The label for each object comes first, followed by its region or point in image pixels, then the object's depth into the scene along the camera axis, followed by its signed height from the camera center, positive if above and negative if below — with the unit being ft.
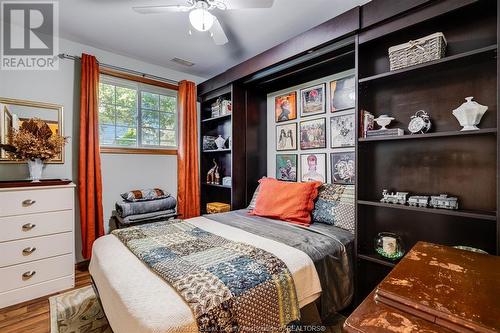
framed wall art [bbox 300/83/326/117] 8.20 +2.30
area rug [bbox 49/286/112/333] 5.57 -3.78
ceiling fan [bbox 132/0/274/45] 5.39 +3.66
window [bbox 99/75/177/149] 9.73 +2.23
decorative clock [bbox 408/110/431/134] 5.24 +0.92
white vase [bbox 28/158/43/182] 7.30 -0.08
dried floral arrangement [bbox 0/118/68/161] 7.02 +0.71
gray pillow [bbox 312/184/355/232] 6.42 -1.16
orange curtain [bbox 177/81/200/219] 10.93 +0.43
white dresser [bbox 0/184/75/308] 6.59 -2.25
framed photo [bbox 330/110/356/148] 7.41 +1.16
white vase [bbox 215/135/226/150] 10.99 +1.07
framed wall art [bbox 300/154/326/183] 8.25 -0.07
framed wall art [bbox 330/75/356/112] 7.35 +2.28
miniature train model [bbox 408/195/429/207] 5.03 -0.76
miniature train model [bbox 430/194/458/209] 4.77 -0.75
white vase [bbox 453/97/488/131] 4.52 +0.99
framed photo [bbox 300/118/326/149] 8.20 +1.13
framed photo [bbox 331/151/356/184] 7.45 -0.06
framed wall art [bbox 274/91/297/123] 9.13 +2.31
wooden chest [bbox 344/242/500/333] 1.93 -1.25
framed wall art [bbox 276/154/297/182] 9.12 -0.07
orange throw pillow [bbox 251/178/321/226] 6.96 -1.11
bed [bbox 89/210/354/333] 2.95 -1.80
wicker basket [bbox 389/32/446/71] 4.89 +2.46
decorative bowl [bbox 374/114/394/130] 5.75 +1.09
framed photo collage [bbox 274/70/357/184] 7.53 +1.19
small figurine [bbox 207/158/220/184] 11.38 -0.48
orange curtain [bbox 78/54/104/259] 8.52 +0.48
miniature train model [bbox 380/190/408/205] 5.41 -0.75
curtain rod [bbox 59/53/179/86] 8.59 +3.87
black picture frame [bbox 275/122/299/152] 9.06 +1.11
